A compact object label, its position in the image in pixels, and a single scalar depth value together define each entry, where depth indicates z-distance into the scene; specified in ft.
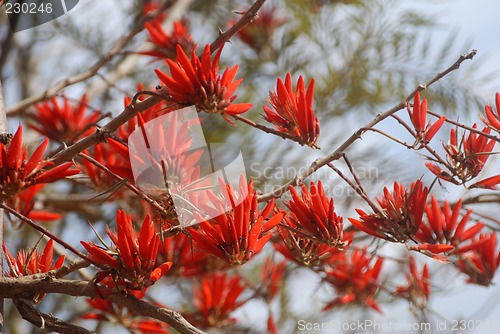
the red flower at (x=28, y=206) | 9.50
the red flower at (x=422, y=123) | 8.80
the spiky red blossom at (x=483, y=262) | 9.45
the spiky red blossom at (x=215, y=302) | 10.38
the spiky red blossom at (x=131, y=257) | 8.60
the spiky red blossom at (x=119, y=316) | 9.64
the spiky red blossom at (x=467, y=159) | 8.90
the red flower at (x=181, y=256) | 9.89
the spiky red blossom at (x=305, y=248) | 8.96
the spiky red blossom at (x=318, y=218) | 8.83
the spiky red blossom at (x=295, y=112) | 8.81
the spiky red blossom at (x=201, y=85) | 8.61
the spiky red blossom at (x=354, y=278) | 10.05
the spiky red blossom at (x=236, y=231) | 8.63
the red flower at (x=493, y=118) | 8.93
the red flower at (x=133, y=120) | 9.13
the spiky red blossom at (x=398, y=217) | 8.85
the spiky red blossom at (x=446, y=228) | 9.07
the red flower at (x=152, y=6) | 13.03
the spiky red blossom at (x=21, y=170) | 8.49
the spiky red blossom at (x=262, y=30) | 12.97
